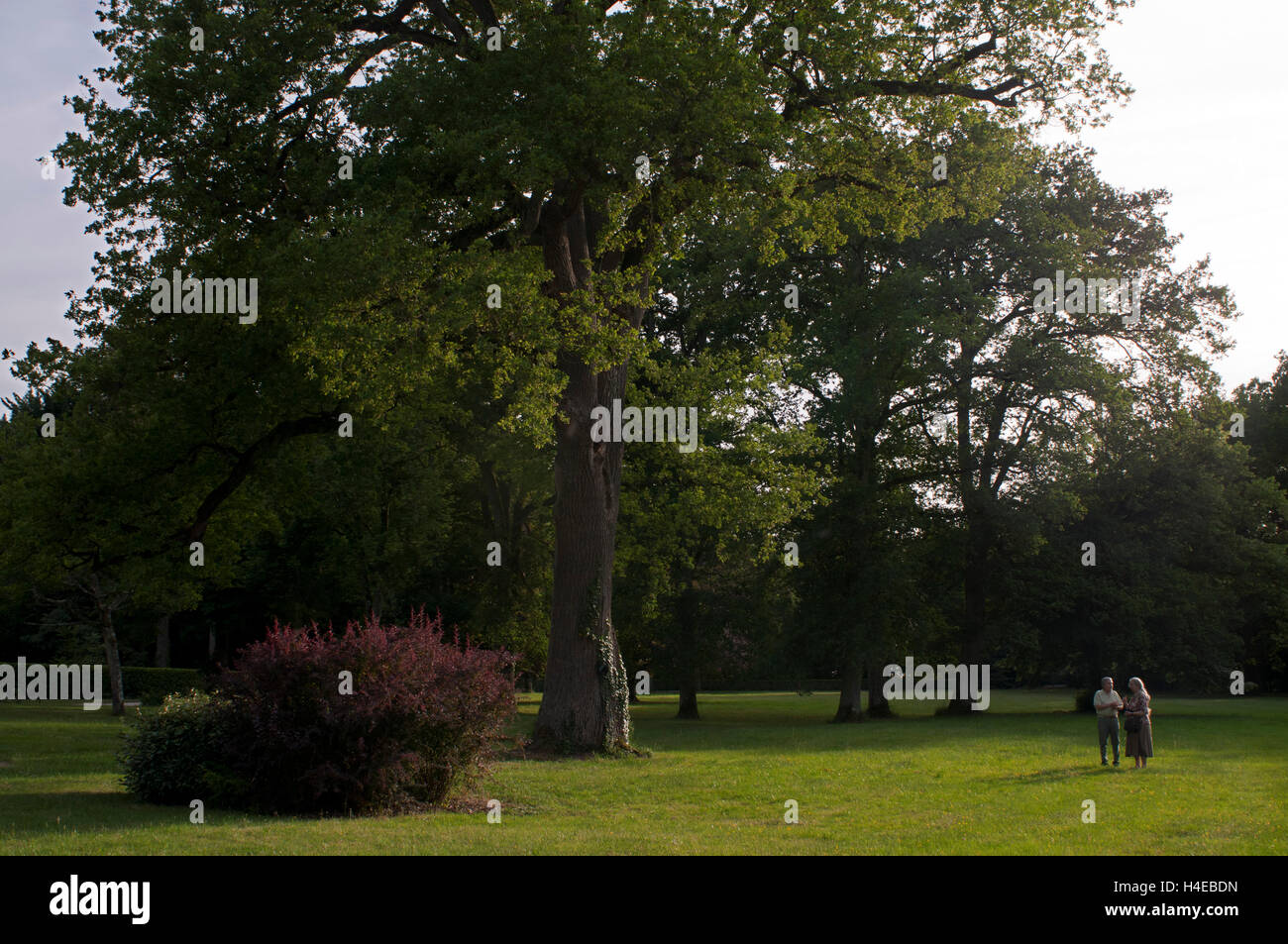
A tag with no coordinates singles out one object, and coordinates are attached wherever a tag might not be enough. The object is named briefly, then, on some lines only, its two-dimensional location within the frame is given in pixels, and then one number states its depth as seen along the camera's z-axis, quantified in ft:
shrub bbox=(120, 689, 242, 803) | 46.83
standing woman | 66.03
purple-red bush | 44.83
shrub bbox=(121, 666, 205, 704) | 162.81
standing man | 67.26
